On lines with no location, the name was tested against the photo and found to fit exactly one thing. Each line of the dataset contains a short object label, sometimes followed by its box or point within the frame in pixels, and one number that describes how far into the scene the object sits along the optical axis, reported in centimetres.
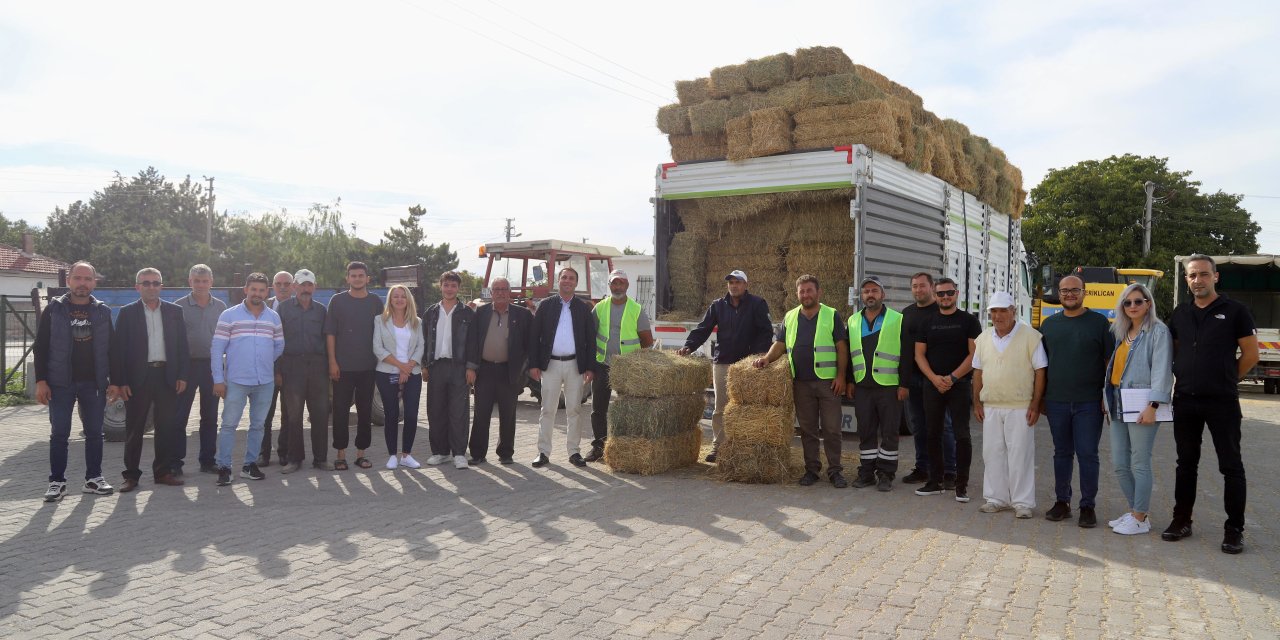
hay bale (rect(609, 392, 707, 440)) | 760
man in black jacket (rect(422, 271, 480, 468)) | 807
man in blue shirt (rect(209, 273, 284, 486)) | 739
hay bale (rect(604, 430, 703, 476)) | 759
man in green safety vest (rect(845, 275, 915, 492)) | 707
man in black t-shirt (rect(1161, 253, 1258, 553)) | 535
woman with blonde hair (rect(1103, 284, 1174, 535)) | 558
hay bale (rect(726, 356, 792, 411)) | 720
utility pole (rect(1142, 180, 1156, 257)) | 3694
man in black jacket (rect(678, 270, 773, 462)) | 791
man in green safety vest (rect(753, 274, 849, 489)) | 720
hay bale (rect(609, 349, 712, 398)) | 764
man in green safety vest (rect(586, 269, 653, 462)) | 830
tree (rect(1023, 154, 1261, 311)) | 3784
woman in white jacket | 794
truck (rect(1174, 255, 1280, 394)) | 1689
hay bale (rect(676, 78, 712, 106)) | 1027
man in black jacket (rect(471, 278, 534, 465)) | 814
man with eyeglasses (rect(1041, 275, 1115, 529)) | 598
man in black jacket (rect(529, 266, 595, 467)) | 816
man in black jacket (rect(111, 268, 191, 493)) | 697
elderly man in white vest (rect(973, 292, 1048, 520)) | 619
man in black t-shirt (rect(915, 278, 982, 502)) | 670
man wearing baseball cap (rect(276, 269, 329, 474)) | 780
